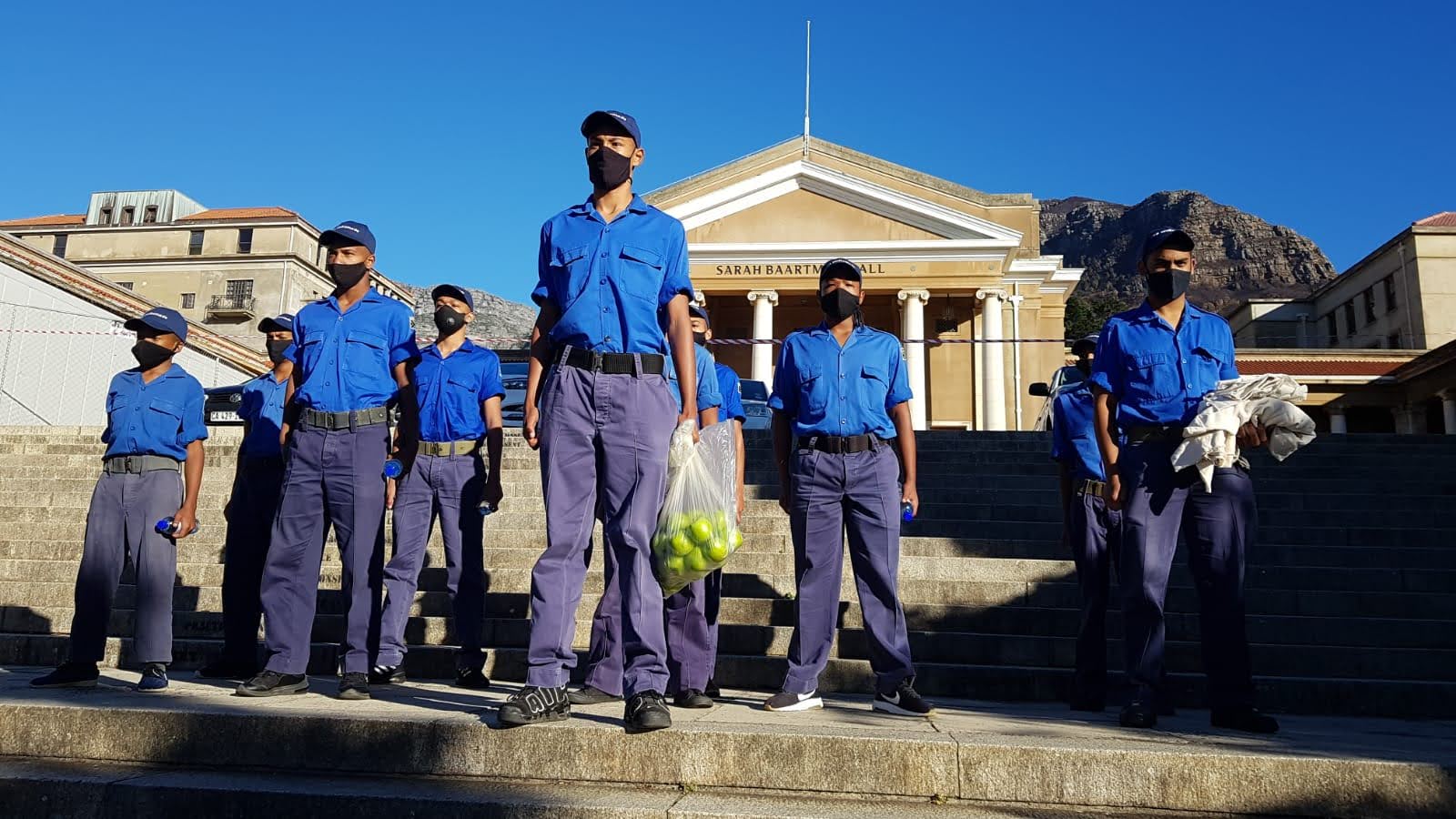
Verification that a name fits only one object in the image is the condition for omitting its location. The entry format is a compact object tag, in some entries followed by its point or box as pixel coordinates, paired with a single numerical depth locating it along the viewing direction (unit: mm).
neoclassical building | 29922
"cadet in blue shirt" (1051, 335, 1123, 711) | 5133
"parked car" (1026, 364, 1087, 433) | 16203
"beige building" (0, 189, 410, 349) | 63250
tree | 61594
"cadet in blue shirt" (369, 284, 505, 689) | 5352
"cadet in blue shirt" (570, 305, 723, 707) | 4242
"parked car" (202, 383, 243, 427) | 14374
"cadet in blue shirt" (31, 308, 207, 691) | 4832
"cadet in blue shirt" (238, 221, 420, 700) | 4539
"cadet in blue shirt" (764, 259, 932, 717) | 4633
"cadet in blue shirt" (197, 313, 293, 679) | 5508
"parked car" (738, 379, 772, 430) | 15352
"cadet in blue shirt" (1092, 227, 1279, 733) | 4293
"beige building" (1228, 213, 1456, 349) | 46188
